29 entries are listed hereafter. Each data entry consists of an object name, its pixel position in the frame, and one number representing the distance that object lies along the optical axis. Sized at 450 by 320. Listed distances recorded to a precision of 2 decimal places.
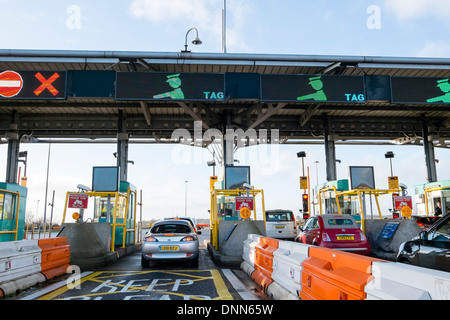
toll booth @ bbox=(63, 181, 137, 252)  12.44
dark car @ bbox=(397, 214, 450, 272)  5.05
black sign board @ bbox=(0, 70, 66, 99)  10.81
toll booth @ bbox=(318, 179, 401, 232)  17.61
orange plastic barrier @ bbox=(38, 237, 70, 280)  7.86
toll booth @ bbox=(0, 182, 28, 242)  12.62
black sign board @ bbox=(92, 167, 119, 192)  13.72
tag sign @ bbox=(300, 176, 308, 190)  28.59
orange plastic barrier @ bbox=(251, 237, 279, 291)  6.54
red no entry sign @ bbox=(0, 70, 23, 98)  10.80
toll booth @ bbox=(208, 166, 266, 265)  10.56
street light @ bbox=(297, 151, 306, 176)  30.78
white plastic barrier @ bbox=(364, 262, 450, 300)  2.58
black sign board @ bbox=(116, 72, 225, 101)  11.13
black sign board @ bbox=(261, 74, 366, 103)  11.39
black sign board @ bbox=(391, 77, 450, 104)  11.59
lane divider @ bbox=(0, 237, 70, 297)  6.22
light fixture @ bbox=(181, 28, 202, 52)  12.30
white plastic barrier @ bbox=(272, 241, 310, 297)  5.07
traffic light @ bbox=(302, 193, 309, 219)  23.79
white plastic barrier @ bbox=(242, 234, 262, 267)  8.32
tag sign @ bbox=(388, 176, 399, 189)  15.91
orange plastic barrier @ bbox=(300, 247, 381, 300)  3.43
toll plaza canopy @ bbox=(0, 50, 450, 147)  11.12
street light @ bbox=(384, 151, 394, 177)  25.45
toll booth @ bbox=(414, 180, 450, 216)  17.02
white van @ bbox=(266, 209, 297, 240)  18.98
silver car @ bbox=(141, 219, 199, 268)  9.73
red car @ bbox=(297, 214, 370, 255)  11.04
